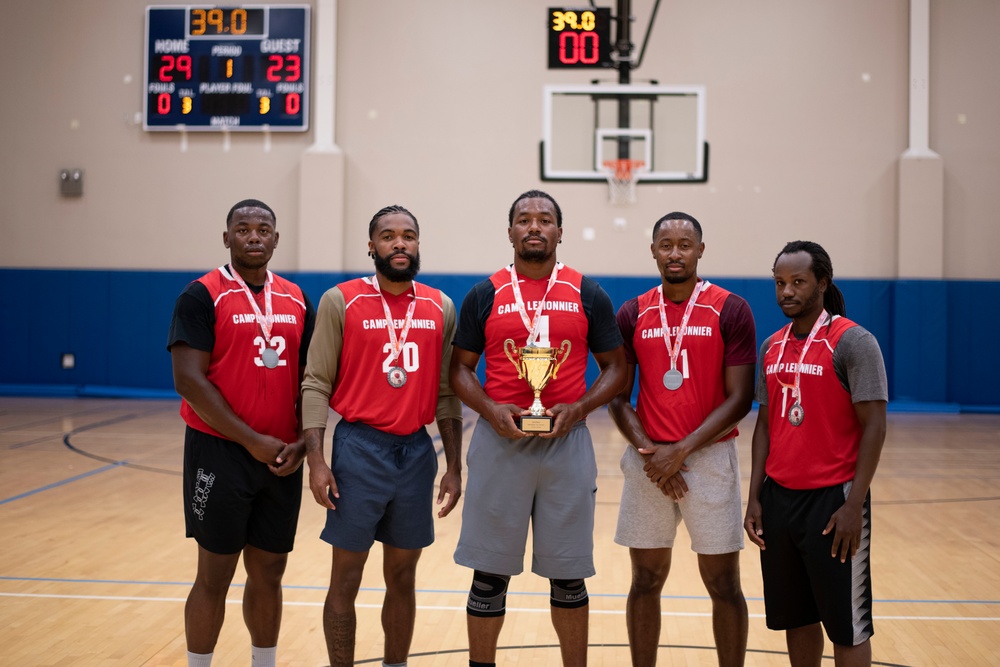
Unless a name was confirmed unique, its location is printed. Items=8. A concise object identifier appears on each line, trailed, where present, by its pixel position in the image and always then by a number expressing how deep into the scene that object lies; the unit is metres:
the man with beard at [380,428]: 3.25
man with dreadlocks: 2.97
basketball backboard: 12.08
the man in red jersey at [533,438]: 3.21
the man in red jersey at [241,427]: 3.29
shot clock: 10.34
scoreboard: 13.30
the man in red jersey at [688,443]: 3.32
